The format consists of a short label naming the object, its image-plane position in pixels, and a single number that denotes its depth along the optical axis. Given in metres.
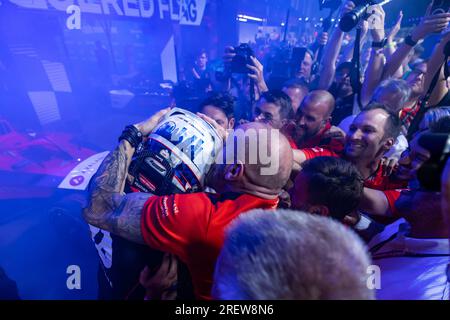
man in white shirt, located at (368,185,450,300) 1.16
